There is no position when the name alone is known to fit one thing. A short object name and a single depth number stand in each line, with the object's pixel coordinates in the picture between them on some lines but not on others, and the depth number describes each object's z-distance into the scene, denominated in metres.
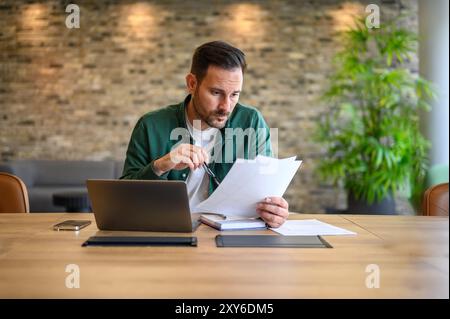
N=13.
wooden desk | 0.61
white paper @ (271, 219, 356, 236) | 1.18
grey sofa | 5.17
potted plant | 3.98
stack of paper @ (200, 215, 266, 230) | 1.25
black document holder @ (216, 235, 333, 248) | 1.02
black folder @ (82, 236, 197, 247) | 1.01
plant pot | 4.17
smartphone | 1.24
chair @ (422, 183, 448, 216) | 1.50
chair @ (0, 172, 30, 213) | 1.66
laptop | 1.12
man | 1.73
